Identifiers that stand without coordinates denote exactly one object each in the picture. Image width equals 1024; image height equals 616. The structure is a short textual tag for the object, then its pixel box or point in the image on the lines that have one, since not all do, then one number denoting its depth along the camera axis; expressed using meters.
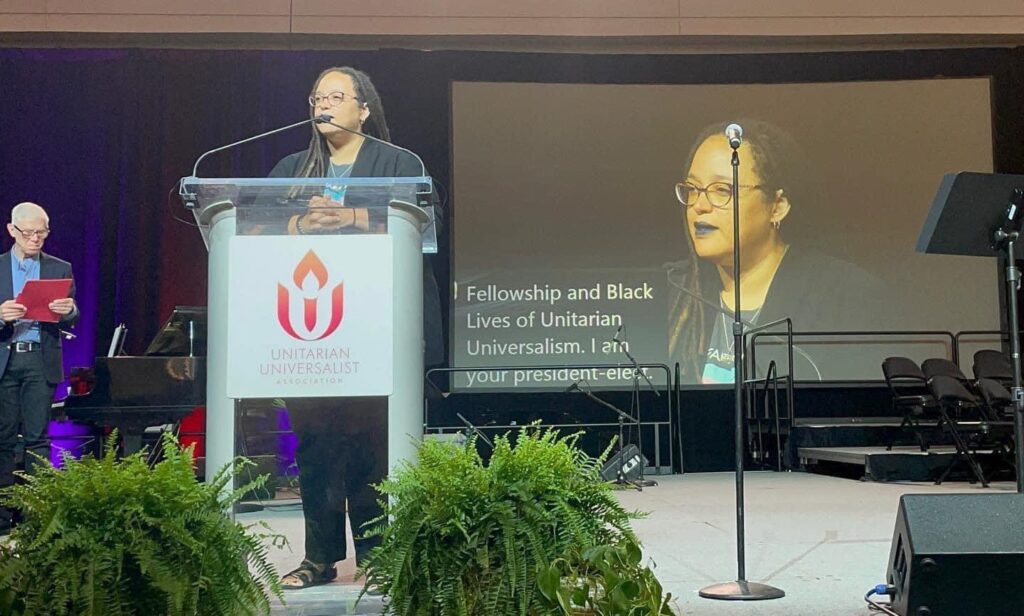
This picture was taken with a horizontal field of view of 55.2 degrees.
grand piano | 5.45
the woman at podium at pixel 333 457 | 2.20
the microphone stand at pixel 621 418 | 6.40
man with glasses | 4.78
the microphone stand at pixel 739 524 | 2.65
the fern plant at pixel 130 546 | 1.59
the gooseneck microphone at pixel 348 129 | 2.49
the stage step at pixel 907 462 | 6.93
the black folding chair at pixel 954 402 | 6.59
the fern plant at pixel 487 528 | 1.73
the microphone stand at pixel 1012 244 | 3.26
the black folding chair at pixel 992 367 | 7.89
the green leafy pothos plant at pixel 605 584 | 1.67
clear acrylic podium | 2.13
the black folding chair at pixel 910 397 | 7.15
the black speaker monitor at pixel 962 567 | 2.05
